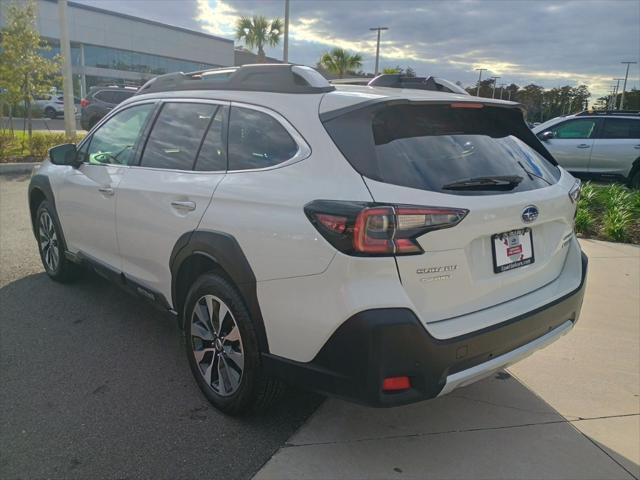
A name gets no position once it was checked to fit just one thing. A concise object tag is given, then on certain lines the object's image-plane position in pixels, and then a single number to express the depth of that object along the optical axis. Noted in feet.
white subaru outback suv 7.22
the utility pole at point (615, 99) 207.51
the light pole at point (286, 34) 77.39
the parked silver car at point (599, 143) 37.60
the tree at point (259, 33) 133.18
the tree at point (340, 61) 150.71
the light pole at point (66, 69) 50.78
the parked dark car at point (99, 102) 62.85
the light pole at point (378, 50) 143.50
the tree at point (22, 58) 44.21
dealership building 129.08
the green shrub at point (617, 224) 23.05
